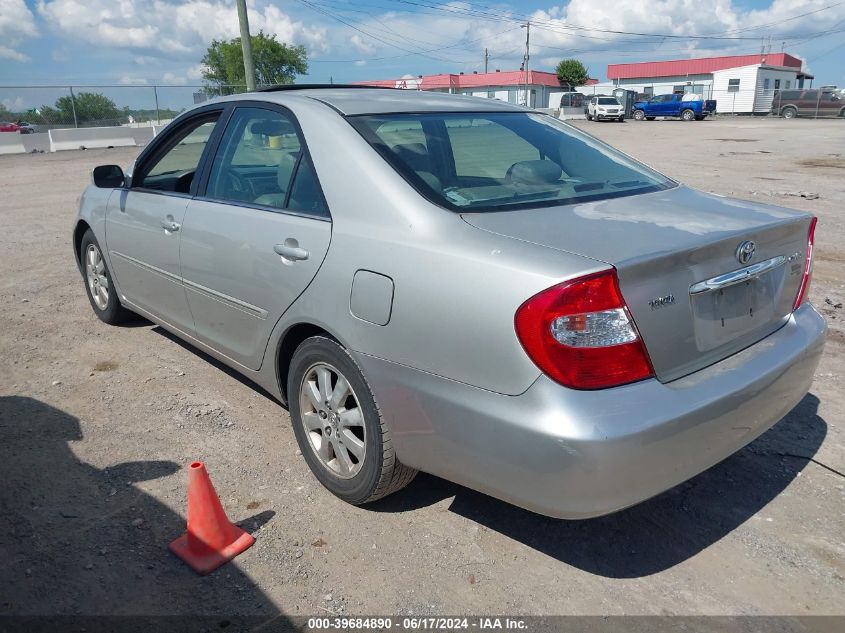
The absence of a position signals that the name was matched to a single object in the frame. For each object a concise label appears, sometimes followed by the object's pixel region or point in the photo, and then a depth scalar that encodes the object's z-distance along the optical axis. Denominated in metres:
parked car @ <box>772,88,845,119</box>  45.09
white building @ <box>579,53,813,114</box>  57.25
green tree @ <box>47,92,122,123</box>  29.45
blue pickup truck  47.87
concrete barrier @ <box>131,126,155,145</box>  28.91
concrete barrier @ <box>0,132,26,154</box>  25.56
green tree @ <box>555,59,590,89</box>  79.75
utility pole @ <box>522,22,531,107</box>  67.40
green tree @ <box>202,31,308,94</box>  71.06
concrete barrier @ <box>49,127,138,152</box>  27.05
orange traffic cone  2.67
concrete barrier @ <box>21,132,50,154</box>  26.20
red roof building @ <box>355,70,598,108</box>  68.52
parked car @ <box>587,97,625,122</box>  47.38
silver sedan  2.18
